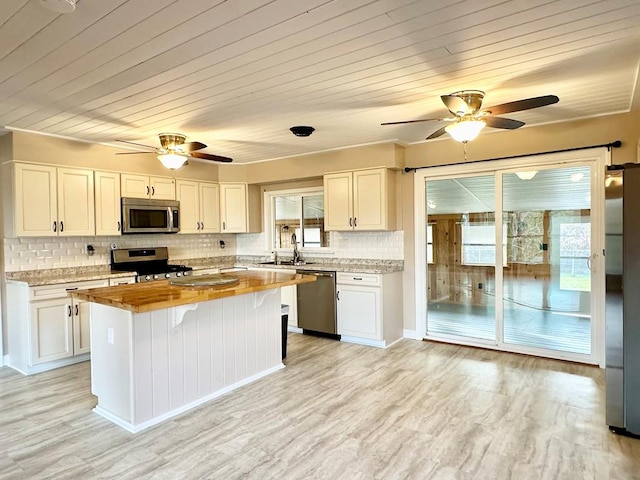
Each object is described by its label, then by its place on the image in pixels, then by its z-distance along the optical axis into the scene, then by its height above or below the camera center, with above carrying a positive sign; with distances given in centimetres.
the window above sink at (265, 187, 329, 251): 614 +28
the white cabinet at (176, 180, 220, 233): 576 +48
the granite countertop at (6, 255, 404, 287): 429 -40
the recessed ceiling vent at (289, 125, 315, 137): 421 +113
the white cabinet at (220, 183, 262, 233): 633 +47
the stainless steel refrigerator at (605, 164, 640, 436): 265 -45
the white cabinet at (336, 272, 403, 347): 477 -88
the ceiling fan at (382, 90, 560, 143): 278 +89
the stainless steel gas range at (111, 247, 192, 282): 502 -34
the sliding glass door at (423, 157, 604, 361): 418 -28
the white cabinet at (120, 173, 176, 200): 505 +69
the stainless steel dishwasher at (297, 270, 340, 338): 511 -89
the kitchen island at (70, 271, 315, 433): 283 -85
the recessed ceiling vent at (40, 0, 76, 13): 184 +109
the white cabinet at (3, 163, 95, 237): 413 +42
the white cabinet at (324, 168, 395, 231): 498 +46
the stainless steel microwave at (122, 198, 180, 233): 502 +30
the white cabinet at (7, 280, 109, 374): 400 -90
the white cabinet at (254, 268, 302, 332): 546 -88
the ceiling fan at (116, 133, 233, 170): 407 +90
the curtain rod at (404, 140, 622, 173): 383 +84
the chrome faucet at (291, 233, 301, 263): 610 -19
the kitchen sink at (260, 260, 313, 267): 590 -39
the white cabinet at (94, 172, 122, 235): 477 +44
